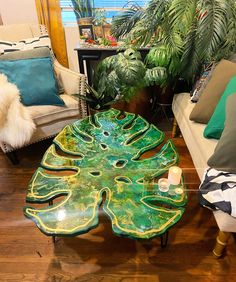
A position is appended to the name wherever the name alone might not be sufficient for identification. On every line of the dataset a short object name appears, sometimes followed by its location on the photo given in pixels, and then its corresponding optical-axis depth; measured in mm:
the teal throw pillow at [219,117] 1310
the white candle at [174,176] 1093
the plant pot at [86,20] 2311
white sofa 1055
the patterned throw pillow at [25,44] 1895
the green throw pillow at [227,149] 1118
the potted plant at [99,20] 2287
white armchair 1763
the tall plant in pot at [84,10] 2252
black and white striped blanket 1020
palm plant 1519
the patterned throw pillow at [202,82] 1672
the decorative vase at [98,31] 2330
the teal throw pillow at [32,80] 1740
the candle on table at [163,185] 1087
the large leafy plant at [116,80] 1766
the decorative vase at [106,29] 2318
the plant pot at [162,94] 2289
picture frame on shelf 2309
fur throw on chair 1584
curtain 2178
